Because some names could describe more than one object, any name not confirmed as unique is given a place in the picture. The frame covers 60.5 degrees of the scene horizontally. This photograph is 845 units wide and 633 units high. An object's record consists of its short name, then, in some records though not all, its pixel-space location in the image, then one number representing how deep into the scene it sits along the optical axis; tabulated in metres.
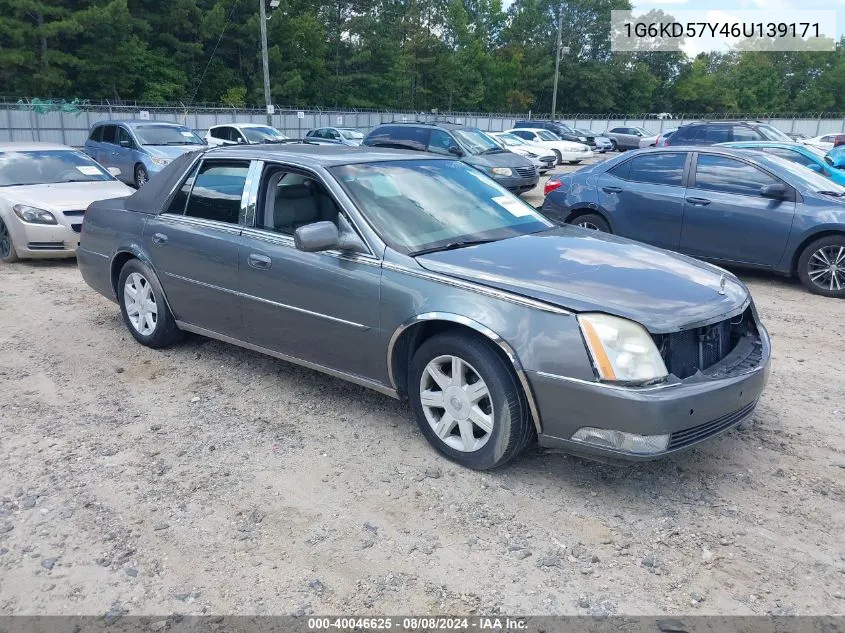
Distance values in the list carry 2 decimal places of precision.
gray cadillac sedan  3.31
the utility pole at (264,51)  26.89
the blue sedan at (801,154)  11.46
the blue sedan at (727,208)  7.51
